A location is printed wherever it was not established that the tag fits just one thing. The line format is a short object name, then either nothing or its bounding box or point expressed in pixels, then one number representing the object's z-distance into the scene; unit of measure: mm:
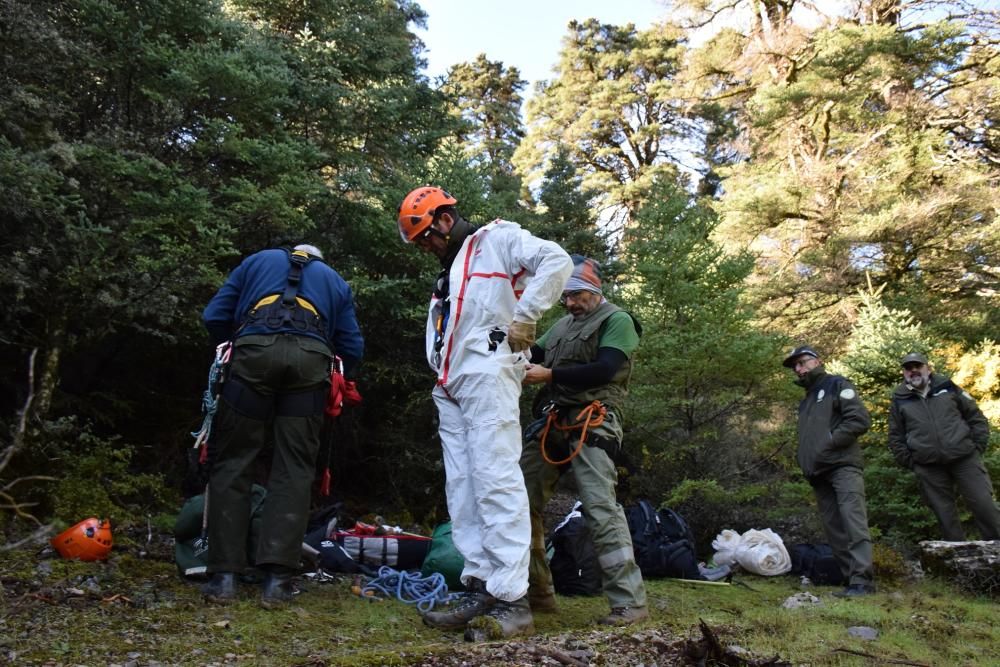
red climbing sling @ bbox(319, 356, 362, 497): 4277
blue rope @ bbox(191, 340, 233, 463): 4062
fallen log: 5508
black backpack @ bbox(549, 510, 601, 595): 4918
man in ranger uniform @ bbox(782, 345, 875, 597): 5707
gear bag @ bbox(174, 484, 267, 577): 4141
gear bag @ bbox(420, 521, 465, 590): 4719
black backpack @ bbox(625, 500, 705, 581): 5660
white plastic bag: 6363
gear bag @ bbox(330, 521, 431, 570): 4984
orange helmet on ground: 4078
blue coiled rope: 4281
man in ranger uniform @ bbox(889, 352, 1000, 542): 6699
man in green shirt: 3764
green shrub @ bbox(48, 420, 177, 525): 5016
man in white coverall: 3342
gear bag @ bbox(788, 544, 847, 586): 6250
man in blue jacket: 3875
